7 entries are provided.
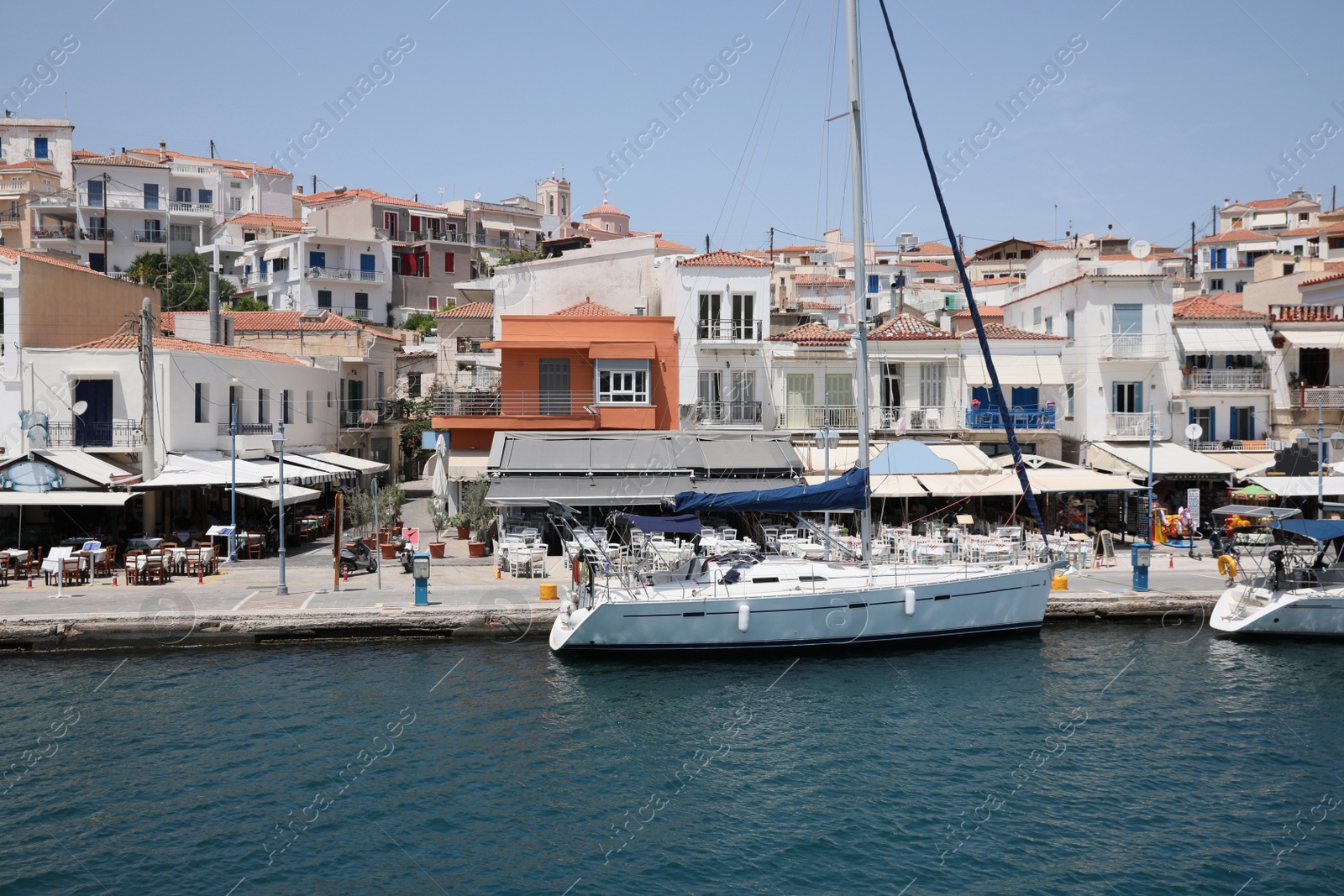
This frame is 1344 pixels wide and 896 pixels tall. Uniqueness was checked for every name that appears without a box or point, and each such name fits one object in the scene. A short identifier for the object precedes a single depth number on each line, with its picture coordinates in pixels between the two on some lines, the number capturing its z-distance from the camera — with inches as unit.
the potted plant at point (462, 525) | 1214.9
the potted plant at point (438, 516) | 1248.8
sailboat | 845.8
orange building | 1321.4
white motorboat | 903.7
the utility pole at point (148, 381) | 1134.4
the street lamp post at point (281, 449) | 963.3
